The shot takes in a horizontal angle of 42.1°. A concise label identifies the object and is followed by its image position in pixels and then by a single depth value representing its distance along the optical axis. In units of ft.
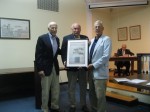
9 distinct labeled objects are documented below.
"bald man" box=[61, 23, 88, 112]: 10.45
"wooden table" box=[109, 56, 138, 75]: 18.92
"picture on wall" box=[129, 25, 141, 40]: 23.81
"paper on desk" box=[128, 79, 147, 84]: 7.57
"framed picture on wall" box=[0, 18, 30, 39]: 15.99
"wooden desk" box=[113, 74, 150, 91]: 6.72
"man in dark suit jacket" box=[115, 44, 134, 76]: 21.16
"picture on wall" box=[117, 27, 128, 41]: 25.34
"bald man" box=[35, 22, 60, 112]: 10.00
